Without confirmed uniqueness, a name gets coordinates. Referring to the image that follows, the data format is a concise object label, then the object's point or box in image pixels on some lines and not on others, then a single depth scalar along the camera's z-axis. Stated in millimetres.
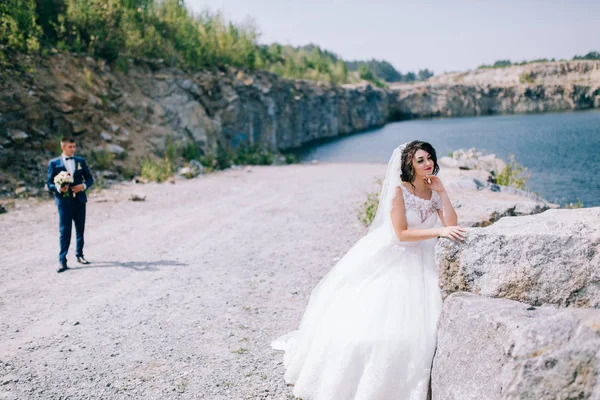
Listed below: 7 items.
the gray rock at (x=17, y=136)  12936
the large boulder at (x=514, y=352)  2109
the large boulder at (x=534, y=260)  2787
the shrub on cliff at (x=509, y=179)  11171
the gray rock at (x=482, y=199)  6227
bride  3176
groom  6891
